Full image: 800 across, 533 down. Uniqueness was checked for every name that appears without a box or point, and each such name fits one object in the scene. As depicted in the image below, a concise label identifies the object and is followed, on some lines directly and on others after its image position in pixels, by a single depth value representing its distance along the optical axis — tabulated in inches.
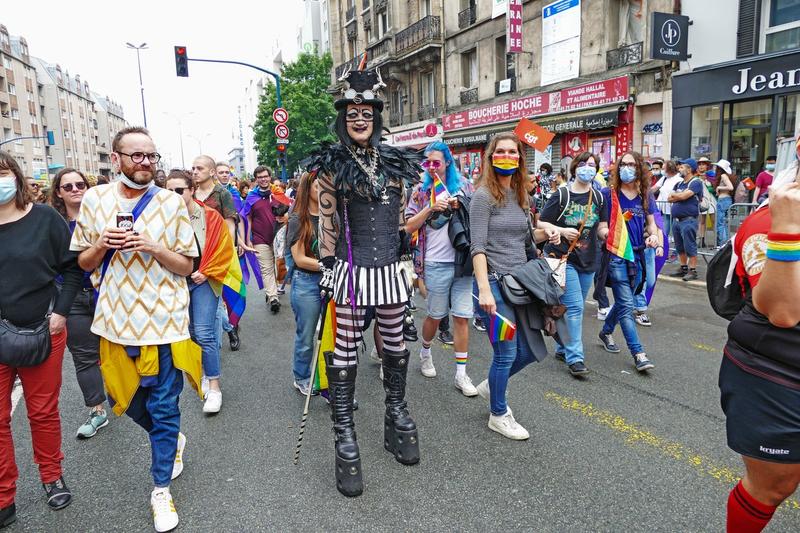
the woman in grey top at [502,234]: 139.7
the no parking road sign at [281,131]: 747.4
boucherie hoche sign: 627.8
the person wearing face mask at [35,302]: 110.4
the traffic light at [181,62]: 778.8
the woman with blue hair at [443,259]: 174.4
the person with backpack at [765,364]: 64.5
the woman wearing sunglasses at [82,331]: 150.5
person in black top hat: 120.0
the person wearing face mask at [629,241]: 191.2
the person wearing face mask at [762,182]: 425.4
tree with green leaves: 1341.0
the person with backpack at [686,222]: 363.3
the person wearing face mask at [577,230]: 184.9
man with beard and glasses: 106.6
